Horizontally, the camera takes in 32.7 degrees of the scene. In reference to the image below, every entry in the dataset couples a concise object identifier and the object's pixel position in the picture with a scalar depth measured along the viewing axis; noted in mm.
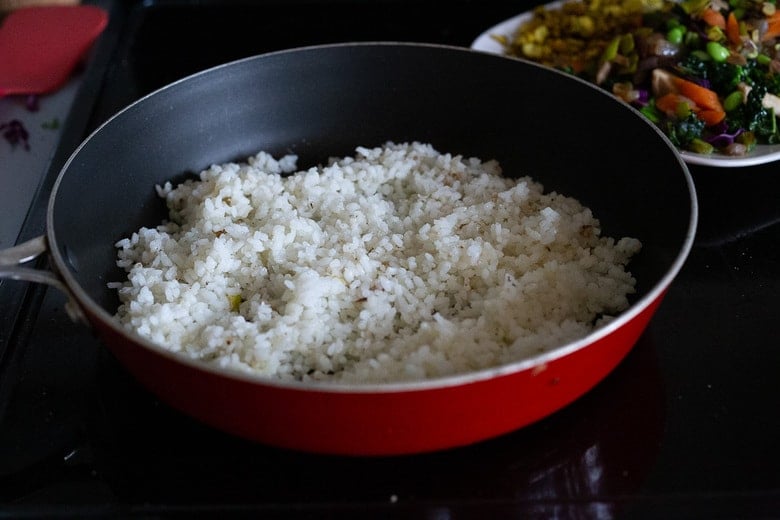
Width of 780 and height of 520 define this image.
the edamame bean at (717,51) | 781
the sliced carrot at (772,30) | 803
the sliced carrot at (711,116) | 760
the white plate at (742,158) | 735
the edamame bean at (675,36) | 797
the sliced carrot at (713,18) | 802
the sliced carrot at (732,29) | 800
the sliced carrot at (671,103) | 769
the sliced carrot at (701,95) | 766
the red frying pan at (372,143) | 577
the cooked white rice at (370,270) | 638
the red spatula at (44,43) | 866
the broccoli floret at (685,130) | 754
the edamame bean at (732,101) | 765
